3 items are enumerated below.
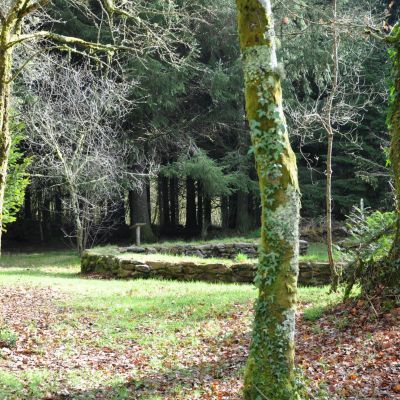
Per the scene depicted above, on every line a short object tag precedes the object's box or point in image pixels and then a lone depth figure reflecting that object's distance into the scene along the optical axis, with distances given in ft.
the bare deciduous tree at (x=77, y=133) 60.08
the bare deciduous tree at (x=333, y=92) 32.53
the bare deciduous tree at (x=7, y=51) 24.54
